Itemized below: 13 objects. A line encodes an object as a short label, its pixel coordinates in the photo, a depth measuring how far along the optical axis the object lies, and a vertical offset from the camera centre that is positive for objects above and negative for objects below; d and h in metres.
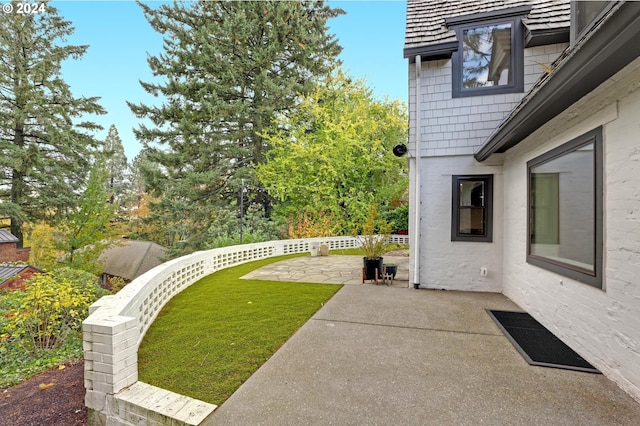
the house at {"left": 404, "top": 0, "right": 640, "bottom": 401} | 2.48 +0.61
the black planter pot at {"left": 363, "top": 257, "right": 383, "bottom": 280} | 6.46 -1.22
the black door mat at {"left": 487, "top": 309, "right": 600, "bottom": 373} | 2.96 -1.48
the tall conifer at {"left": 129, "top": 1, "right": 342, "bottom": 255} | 16.00 +6.28
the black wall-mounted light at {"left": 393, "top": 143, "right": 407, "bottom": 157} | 6.31 +1.24
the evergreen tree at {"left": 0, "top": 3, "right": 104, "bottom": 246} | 16.67 +5.13
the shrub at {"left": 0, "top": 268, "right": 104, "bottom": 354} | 4.23 -1.53
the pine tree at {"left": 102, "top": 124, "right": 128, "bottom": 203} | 37.62 +6.03
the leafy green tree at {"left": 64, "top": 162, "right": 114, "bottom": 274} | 13.31 -0.74
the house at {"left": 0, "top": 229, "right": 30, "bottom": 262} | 13.98 -1.84
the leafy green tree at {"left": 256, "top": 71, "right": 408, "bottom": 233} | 14.95 +2.69
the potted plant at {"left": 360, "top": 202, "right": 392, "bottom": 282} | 6.46 -1.02
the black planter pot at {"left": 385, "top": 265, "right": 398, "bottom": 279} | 6.35 -1.27
